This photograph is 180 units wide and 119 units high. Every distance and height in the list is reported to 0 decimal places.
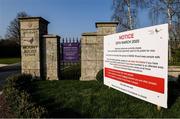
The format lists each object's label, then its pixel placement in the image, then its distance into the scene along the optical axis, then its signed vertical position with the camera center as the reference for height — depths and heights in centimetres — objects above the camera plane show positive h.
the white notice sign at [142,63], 277 -23
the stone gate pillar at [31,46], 572 +41
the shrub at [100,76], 484 -87
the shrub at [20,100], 246 -111
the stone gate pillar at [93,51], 559 +16
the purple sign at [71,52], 591 +12
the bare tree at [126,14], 1276 +437
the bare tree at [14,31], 2672 +522
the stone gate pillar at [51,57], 574 -11
